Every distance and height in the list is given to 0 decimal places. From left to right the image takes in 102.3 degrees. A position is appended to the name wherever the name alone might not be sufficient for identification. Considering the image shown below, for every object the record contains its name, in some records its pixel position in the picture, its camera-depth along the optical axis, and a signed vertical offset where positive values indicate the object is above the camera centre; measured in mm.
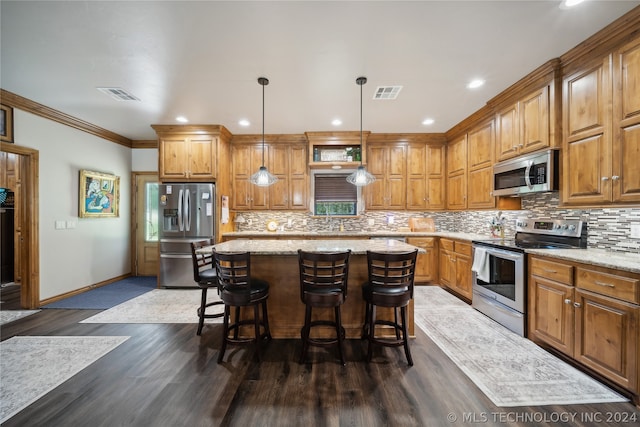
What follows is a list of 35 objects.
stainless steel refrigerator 4535 -232
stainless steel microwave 2740 +450
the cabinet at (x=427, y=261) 4668 -899
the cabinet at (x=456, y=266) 3803 -875
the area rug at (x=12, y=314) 3204 -1340
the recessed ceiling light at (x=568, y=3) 1891 +1547
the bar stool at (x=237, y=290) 2264 -713
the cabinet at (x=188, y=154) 4637 +1046
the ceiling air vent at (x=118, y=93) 3215 +1537
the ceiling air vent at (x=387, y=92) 3176 +1522
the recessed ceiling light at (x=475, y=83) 3062 +1548
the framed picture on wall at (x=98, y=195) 4320 +310
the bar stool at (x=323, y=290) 2191 -693
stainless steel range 2721 -610
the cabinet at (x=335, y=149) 4934 +1235
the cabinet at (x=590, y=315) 1795 -841
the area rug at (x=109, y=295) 3718 -1341
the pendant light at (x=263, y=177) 3176 +428
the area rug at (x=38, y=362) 1897 -1349
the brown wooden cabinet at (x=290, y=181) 5137 +613
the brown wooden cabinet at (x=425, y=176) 5109 +706
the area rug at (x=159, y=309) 3244 -1349
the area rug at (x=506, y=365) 1880 -1345
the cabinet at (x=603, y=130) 2080 +723
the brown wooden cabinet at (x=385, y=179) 5121 +649
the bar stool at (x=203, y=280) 2680 -709
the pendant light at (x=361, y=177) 3207 +433
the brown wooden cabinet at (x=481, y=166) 3812 +720
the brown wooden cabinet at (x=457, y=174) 4497 +695
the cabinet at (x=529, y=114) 2734 +1160
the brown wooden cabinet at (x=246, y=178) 5141 +677
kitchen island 2756 -884
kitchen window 5109 +351
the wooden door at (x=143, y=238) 5391 -545
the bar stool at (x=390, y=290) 2234 -705
